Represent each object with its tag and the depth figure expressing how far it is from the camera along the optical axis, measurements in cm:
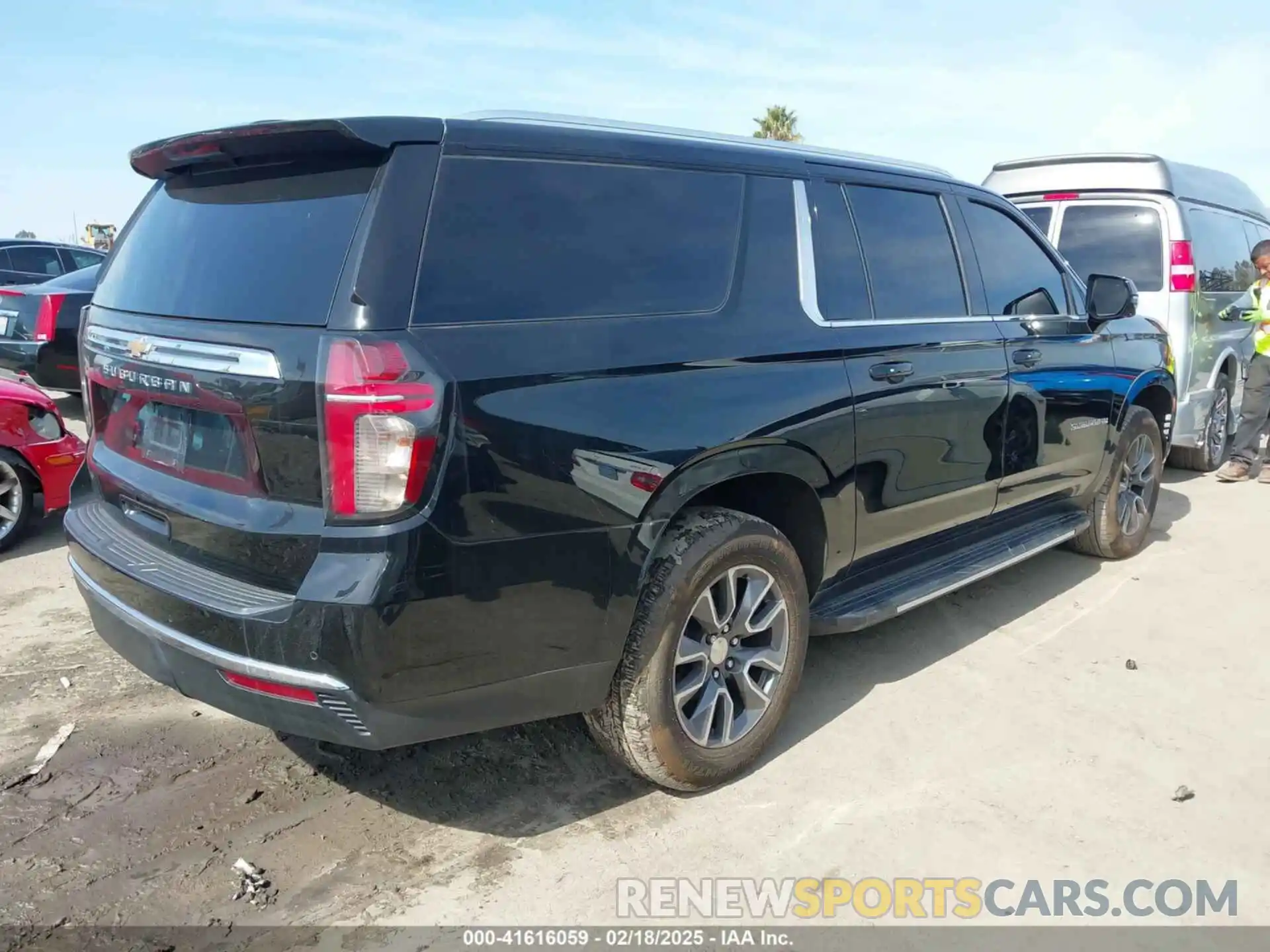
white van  711
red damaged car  538
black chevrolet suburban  230
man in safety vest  735
